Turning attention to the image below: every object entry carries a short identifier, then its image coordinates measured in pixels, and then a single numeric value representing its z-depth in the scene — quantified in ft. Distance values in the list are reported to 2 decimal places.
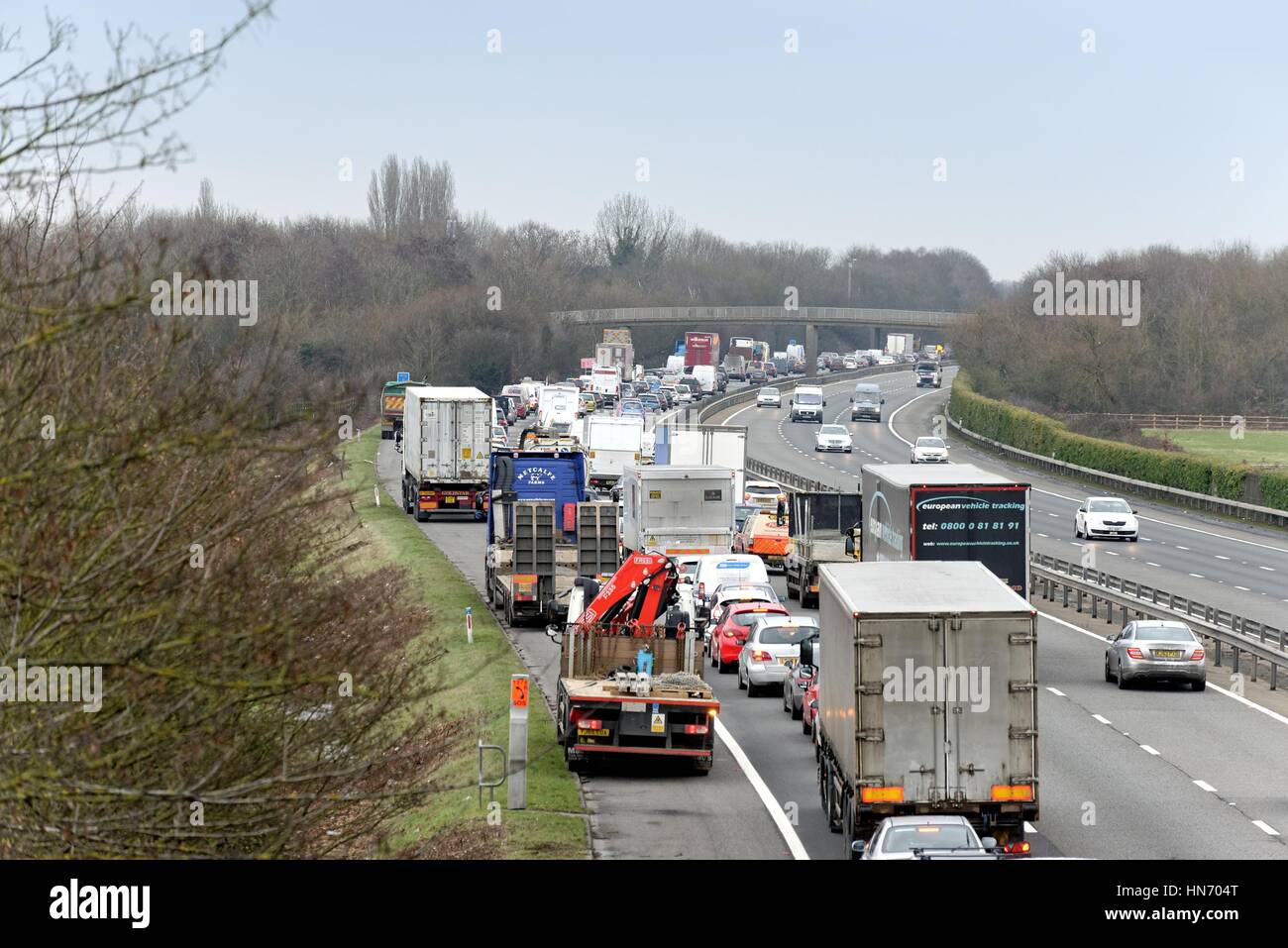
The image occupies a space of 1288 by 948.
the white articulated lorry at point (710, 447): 189.78
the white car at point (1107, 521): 196.34
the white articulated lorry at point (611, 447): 219.61
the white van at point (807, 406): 372.79
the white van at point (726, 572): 131.54
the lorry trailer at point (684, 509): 146.72
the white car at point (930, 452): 270.46
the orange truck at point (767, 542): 167.73
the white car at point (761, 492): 197.16
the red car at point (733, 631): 113.39
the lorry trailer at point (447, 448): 192.85
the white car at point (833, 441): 307.78
